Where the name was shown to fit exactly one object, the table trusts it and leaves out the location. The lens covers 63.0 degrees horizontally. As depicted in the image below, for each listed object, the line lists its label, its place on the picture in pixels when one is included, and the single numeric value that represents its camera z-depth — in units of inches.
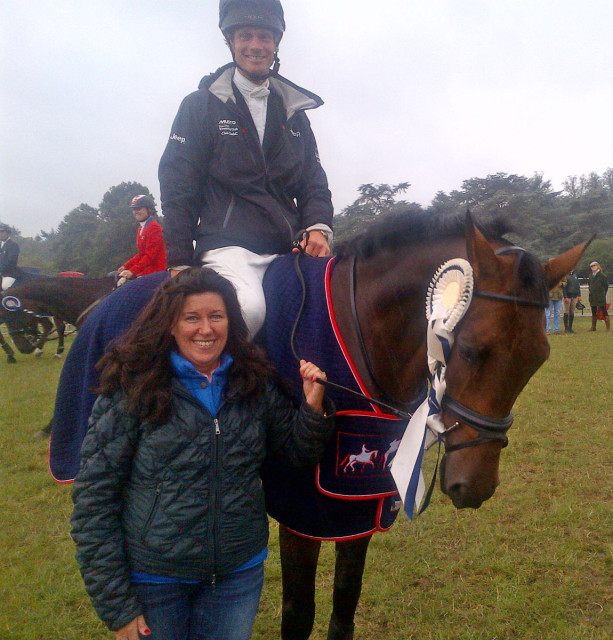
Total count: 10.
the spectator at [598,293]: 499.8
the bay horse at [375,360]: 59.8
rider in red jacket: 227.5
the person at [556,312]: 517.8
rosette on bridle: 60.4
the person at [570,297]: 525.7
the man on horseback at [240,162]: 86.0
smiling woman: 58.3
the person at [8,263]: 415.5
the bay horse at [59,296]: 268.1
